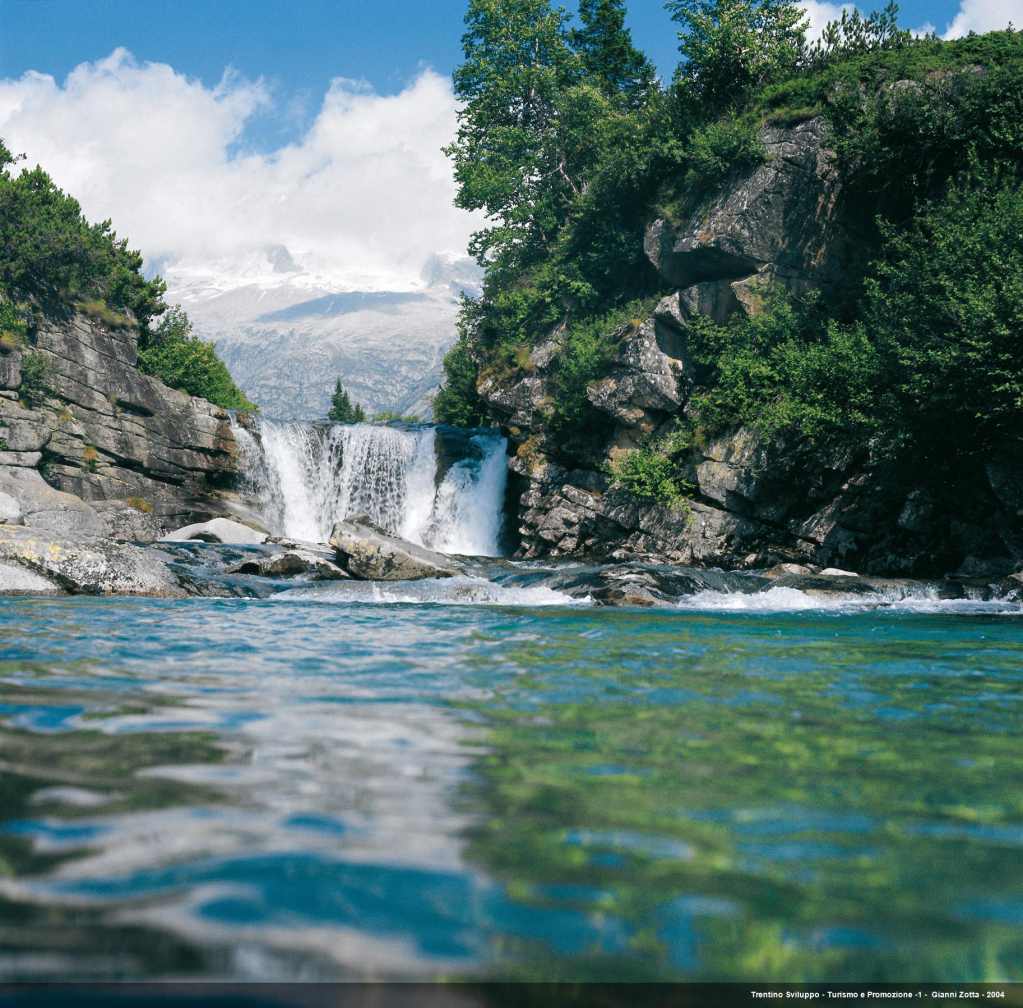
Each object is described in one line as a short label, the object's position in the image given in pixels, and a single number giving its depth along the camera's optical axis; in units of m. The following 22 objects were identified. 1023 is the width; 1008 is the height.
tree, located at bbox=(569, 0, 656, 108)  36.88
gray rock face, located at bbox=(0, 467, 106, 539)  21.02
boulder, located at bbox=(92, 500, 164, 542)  26.05
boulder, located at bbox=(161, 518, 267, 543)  22.44
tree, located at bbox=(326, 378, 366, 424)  87.74
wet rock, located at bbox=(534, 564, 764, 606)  14.00
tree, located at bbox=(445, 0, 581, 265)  33.06
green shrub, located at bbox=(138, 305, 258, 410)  35.69
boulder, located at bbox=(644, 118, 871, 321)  23.55
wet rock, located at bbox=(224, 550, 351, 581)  16.59
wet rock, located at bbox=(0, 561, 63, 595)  11.68
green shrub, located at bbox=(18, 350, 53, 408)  27.19
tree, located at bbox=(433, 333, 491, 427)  35.12
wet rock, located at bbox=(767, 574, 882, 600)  14.96
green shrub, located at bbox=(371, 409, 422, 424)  60.20
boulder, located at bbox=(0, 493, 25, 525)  18.37
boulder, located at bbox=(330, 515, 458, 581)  16.67
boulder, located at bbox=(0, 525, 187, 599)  12.35
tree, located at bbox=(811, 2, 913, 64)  25.03
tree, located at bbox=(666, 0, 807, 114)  25.58
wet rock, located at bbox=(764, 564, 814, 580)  19.47
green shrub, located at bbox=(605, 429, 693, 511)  23.42
